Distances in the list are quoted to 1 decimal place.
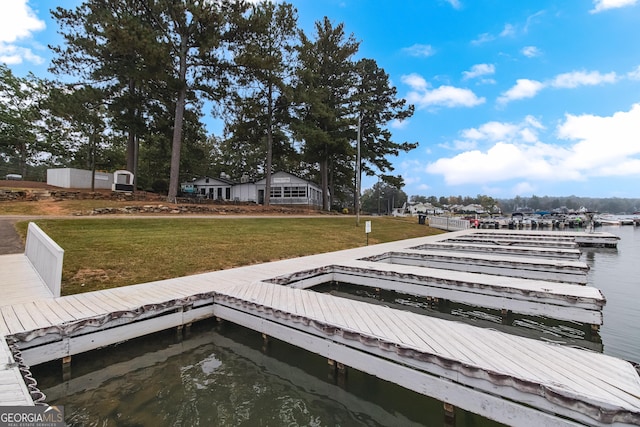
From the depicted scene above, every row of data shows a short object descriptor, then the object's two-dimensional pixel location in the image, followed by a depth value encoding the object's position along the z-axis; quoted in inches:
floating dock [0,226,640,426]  94.3
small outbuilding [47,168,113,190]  984.3
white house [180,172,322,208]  1334.9
